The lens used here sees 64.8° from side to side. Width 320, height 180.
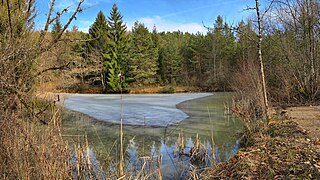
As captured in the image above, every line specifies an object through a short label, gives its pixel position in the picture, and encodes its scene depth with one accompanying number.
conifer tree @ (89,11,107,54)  29.42
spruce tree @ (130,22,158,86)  29.12
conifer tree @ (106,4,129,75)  28.09
